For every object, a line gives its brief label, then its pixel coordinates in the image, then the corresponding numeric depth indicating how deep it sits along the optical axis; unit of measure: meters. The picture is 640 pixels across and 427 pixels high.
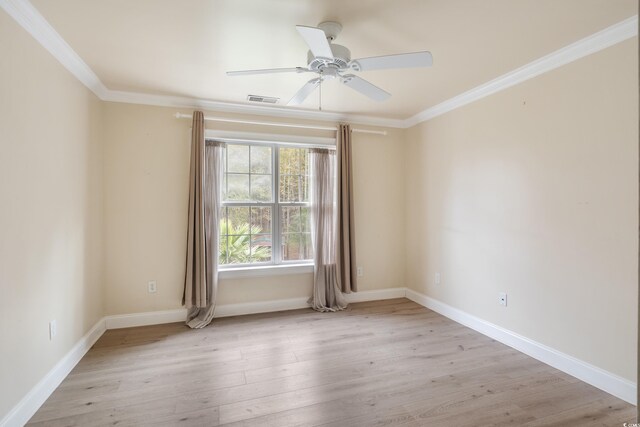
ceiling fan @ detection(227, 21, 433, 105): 1.72
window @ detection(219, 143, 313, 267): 3.63
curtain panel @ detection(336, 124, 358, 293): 3.81
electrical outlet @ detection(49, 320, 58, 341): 2.12
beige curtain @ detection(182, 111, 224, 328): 3.26
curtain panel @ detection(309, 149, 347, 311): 3.79
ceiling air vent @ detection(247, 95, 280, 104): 3.27
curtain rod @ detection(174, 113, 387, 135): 3.32
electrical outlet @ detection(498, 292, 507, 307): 2.83
